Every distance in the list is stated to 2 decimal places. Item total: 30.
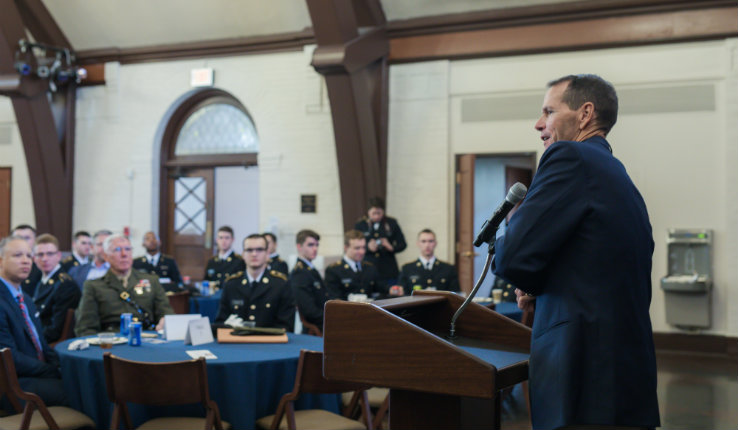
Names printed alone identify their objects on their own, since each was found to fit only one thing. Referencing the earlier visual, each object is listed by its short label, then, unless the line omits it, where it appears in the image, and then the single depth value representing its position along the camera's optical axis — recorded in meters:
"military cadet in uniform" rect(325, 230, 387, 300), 6.74
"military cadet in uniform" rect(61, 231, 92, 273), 7.95
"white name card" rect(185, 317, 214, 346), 4.18
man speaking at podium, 1.70
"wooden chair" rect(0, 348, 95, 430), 3.52
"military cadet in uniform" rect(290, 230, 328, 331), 5.98
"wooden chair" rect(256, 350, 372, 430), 3.46
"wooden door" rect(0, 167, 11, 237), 11.21
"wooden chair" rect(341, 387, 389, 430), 3.93
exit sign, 10.12
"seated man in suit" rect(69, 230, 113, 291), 6.78
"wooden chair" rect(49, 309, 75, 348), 5.53
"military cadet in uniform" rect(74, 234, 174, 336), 4.85
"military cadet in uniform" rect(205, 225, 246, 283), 8.40
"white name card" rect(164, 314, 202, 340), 4.40
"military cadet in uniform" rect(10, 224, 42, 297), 6.71
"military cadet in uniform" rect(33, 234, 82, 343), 5.60
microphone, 1.78
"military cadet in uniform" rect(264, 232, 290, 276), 7.56
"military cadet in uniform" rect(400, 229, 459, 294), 7.03
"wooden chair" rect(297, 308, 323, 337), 5.72
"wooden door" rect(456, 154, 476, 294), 8.80
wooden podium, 1.62
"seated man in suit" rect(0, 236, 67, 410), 3.92
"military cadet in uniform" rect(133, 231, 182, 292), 8.08
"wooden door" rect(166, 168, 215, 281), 10.74
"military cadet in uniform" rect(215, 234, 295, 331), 5.29
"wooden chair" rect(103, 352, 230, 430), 3.23
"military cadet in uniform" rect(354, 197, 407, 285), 8.26
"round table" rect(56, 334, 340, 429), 3.63
